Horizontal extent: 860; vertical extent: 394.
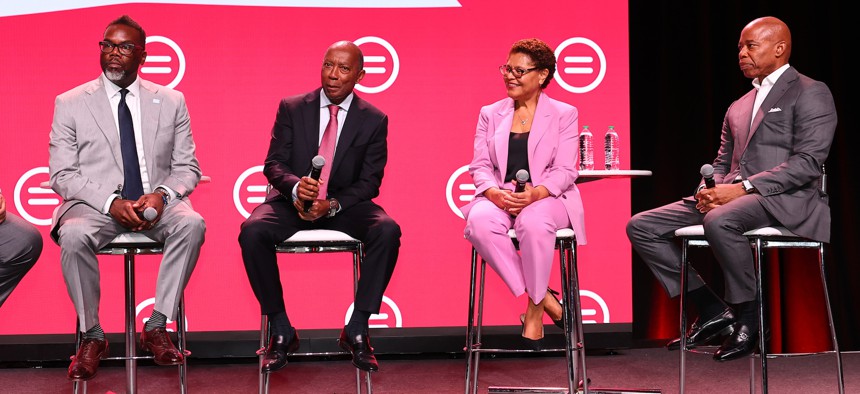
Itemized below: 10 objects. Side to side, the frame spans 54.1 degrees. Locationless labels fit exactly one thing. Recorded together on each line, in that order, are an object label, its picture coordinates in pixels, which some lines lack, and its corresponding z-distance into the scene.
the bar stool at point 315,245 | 3.39
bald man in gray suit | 3.49
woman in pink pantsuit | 3.52
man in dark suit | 3.38
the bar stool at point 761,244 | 3.36
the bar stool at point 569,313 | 3.44
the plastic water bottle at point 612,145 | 4.87
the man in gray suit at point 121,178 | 3.26
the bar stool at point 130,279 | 3.31
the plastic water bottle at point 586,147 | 4.79
